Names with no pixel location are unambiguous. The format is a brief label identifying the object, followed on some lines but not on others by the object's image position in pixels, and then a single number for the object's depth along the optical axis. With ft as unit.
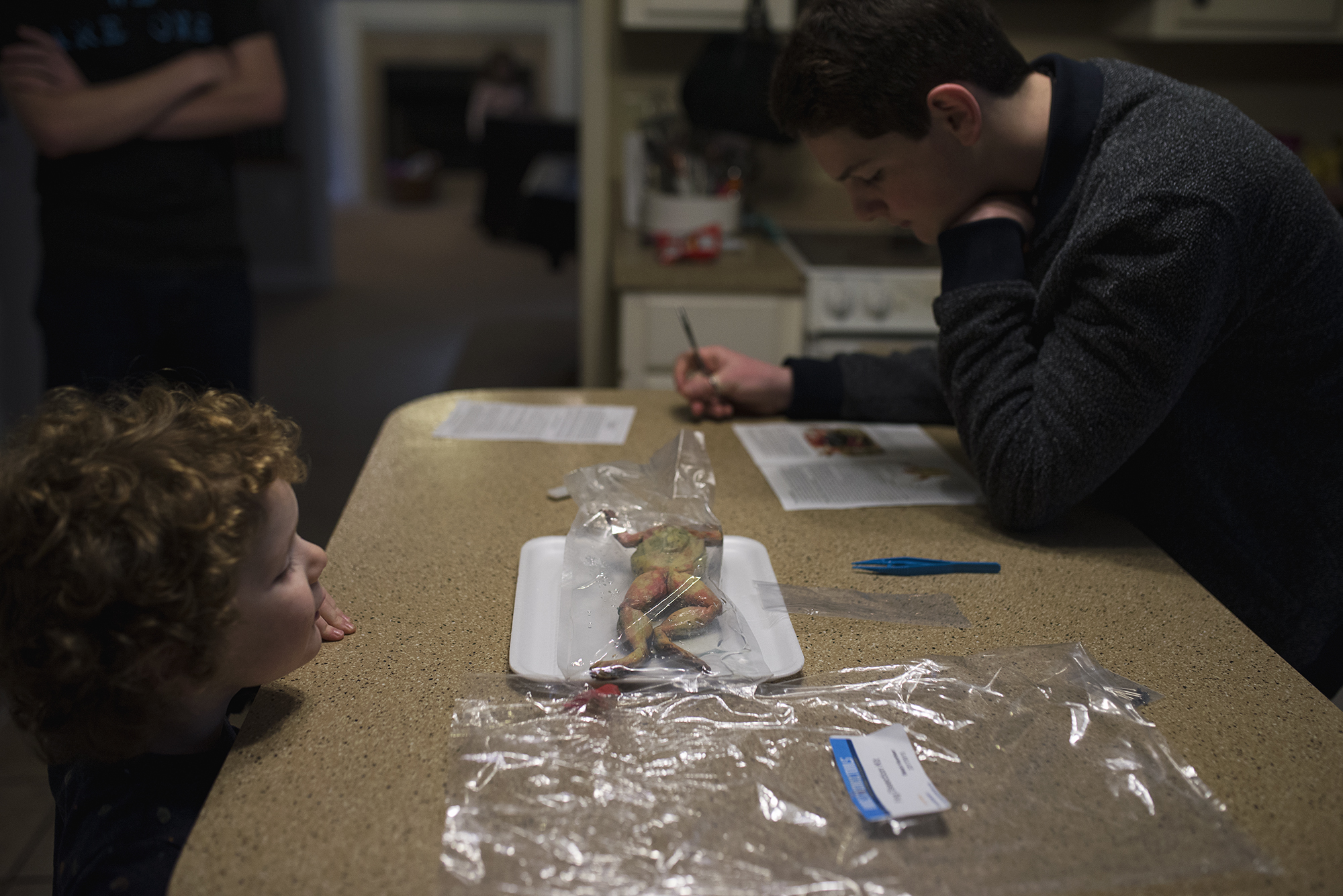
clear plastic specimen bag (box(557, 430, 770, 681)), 2.48
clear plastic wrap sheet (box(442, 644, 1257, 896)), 1.86
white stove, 7.38
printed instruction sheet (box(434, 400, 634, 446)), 4.19
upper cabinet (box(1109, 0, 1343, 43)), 8.04
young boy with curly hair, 2.00
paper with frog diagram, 3.63
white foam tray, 2.51
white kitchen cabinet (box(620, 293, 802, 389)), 7.34
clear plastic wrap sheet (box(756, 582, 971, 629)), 2.78
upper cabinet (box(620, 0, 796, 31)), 7.84
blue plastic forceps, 3.05
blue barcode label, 1.99
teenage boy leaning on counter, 3.05
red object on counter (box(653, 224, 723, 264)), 7.54
